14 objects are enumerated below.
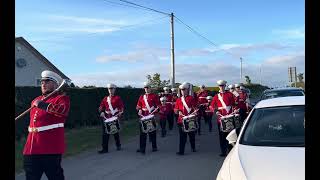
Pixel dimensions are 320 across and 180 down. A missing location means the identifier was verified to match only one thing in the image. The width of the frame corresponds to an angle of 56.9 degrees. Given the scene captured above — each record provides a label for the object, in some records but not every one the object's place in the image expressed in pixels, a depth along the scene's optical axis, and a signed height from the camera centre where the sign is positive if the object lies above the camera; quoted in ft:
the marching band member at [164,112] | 35.02 -2.78
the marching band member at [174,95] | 40.89 -0.70
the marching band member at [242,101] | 30.10 -1.24
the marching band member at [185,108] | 24.52 -1.49
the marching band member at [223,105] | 23.31 -1.22
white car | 9.23 -2.10
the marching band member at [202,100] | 40.44 -1.37
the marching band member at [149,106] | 25.79 -1.40
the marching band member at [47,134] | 12.42 -1.85
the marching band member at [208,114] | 38.38 -3.19
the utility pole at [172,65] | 63.19 +5.39
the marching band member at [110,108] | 25.48 -1.54
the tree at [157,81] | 84.81 +2.69
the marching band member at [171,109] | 39.41 -2.56
